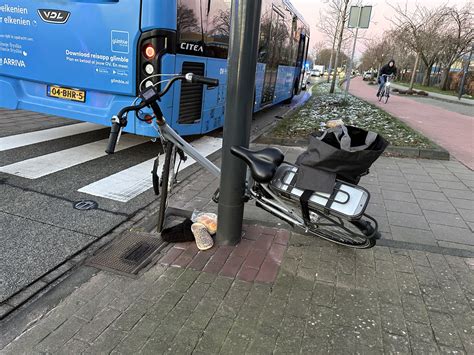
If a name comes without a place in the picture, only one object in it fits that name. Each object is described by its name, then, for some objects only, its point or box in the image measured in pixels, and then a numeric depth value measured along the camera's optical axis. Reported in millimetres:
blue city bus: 4883
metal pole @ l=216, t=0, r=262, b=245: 2789
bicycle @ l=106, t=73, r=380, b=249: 2721
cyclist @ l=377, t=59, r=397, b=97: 17281
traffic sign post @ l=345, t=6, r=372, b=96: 11508
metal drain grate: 2975
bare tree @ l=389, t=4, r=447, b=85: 24602
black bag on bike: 2660
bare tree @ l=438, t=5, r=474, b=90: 27938
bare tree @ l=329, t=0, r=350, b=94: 16516
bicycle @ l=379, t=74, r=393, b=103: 17209
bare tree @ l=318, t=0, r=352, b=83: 18823
